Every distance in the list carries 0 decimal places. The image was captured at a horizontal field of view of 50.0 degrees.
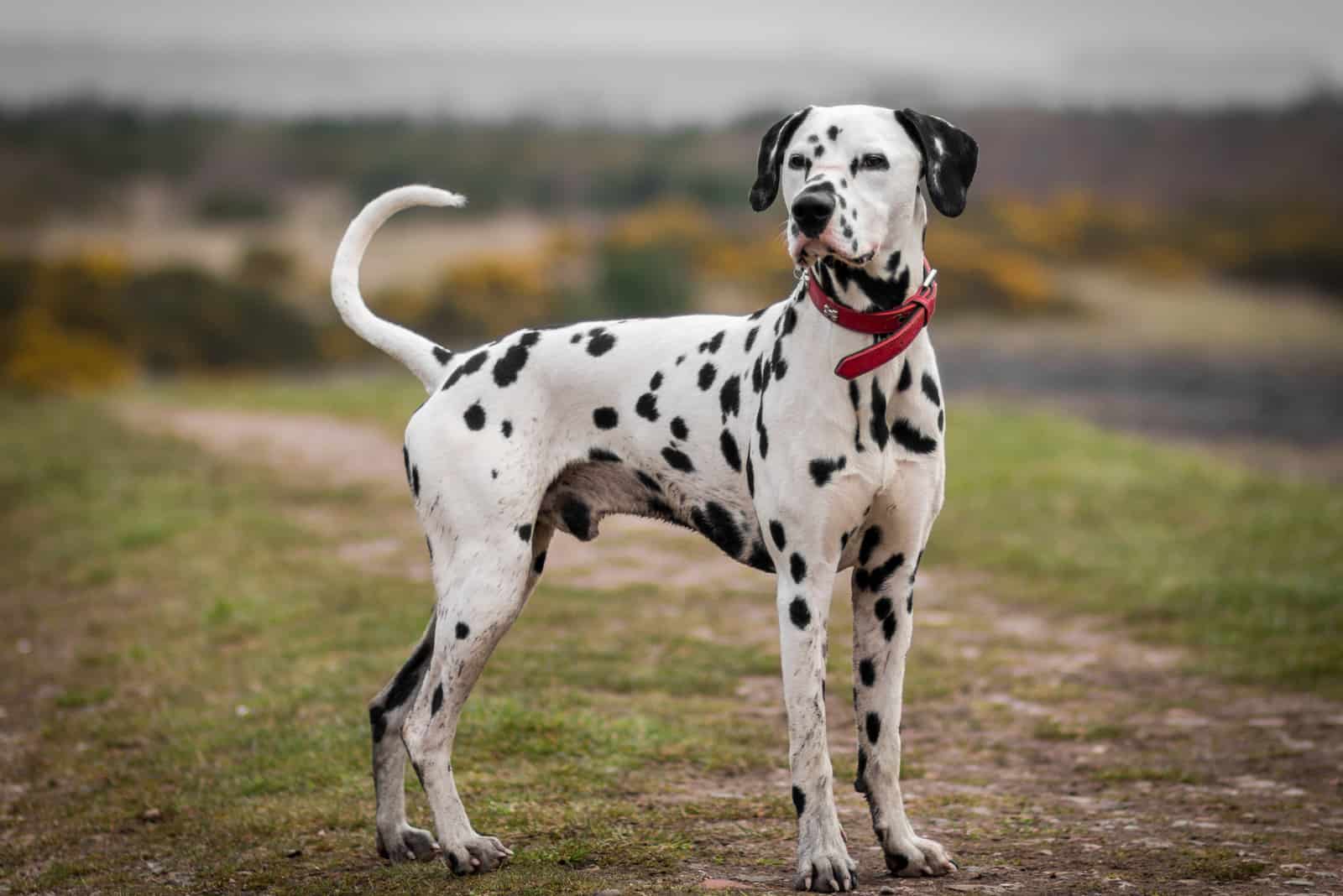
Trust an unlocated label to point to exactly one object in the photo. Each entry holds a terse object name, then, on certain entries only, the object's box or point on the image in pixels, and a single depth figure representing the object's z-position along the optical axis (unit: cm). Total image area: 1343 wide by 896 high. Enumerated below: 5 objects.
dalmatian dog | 481
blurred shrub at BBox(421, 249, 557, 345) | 3019
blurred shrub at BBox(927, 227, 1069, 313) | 3119
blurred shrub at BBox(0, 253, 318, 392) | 3095
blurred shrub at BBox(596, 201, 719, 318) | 3328
